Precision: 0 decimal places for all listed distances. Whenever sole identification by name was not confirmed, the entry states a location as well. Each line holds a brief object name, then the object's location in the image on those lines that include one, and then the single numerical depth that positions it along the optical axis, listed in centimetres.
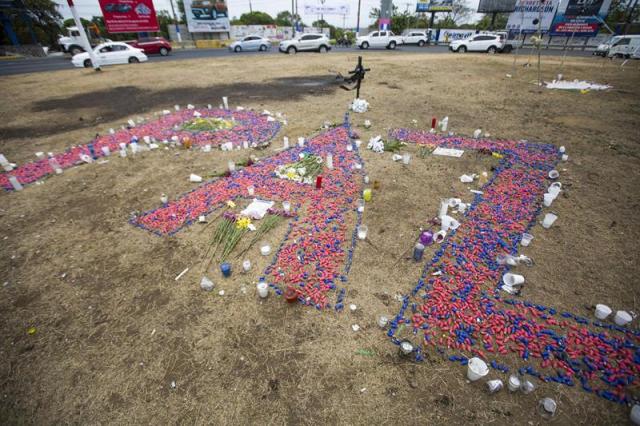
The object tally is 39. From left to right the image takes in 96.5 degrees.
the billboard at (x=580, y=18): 2430
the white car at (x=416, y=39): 2880
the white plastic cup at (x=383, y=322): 266
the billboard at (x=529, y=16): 2567
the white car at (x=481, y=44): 2081
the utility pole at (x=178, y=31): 3722
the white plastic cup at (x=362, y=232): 369
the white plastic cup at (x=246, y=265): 325
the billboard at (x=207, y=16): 3478
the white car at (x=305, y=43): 2284
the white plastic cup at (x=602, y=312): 266
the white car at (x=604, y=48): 1869
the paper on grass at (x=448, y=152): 584
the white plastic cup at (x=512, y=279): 300
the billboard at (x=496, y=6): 3030
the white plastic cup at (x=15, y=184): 479
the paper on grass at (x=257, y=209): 414
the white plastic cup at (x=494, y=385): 217
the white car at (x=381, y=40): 2531
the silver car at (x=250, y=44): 2477
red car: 2328
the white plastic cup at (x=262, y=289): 290
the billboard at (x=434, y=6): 3456
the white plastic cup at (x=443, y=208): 397
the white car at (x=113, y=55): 1684
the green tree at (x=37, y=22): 2644
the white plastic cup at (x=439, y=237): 365
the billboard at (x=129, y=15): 2467
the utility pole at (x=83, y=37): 1293
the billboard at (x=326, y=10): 4256
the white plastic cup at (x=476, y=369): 223
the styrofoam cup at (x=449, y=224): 385
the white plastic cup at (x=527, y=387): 216
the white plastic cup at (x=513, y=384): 217
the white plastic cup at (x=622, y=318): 259
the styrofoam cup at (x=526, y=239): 357
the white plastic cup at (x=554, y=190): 439
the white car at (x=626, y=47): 1761
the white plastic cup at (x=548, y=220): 382
